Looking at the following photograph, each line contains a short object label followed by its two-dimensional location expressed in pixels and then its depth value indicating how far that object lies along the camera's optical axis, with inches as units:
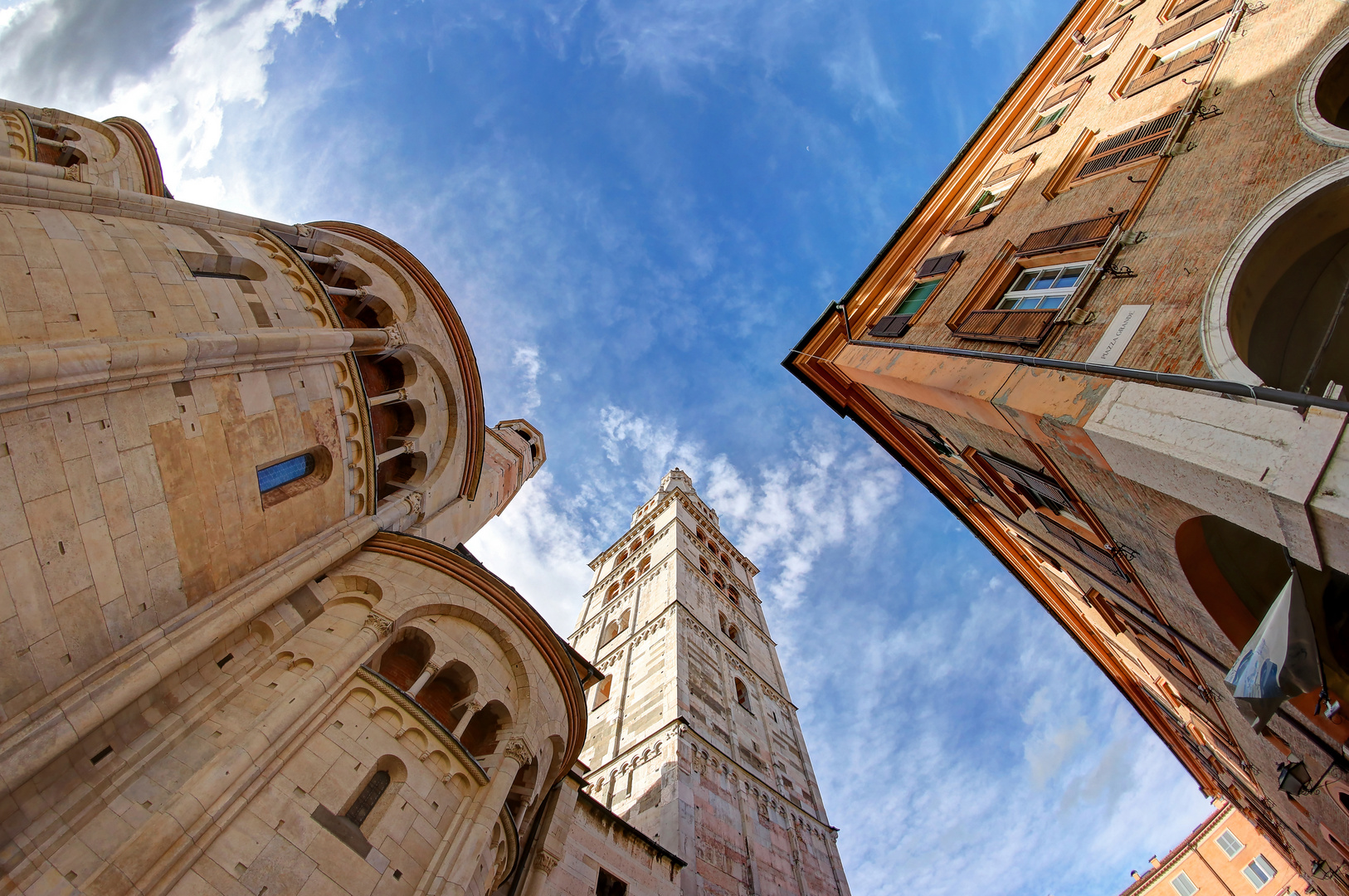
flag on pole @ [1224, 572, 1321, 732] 169.3
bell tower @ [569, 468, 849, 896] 663.1
